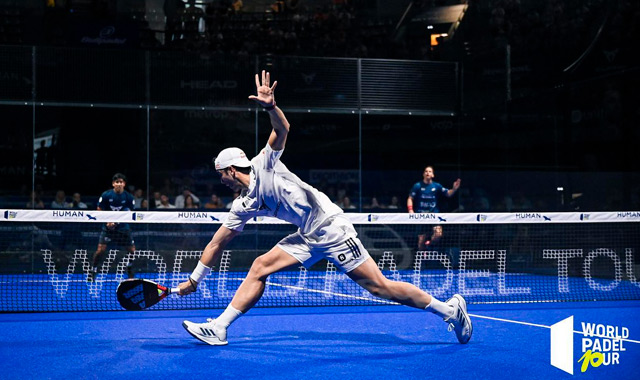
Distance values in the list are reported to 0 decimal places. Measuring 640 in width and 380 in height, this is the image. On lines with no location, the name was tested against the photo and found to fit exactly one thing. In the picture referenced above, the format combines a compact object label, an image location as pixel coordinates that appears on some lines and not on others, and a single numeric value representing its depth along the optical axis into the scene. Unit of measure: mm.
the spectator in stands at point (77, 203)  13898
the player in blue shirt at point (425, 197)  12870
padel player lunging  5645
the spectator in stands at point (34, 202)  13523
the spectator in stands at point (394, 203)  15131
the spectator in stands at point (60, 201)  13750
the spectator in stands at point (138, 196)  14011
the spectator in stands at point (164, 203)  14024
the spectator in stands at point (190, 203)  14273
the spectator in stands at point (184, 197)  14231
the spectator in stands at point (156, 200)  14023
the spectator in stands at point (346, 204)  14602
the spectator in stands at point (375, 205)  14839
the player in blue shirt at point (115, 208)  11398
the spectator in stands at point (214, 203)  14479
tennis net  8961
